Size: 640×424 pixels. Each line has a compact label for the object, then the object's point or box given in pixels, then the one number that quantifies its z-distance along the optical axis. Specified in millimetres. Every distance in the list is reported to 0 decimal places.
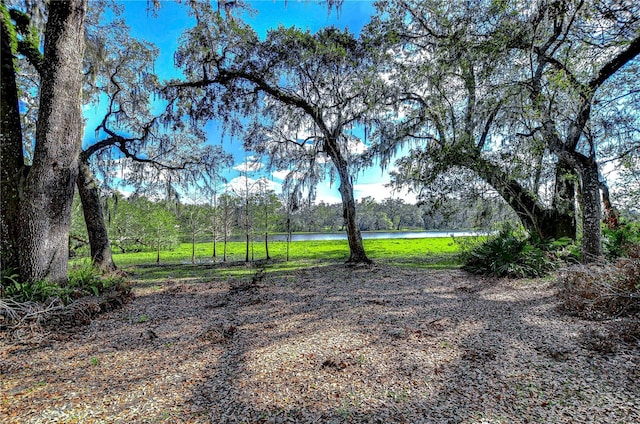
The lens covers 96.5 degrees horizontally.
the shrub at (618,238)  6984
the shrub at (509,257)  6828
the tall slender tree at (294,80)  7742
